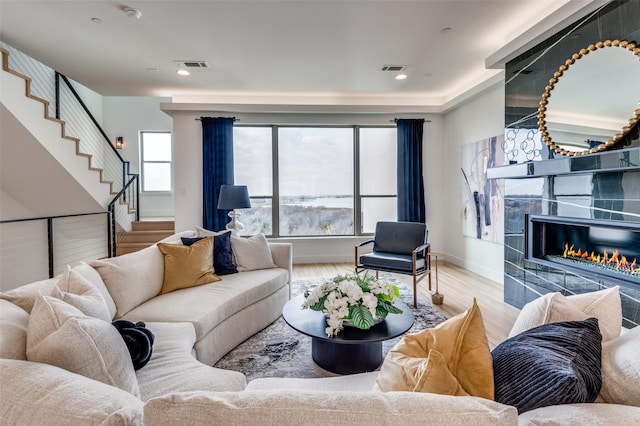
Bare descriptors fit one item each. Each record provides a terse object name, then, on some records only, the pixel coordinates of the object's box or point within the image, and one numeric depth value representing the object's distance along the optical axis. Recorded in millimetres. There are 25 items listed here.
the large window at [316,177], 5863
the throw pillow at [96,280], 2041
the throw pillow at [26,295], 1438
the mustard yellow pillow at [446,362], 806
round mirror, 2447
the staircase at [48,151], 3635
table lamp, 4305
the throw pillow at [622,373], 810
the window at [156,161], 8227
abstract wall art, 4457
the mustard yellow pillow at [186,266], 2754
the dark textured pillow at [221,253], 3148
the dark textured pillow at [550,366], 756
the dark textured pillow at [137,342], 1528
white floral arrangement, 2002
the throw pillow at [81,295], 1442
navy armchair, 3756
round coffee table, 2012
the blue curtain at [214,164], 5523
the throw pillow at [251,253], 3365
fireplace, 2576
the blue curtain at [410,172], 5855
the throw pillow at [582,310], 1072
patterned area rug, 2301
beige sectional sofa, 636
